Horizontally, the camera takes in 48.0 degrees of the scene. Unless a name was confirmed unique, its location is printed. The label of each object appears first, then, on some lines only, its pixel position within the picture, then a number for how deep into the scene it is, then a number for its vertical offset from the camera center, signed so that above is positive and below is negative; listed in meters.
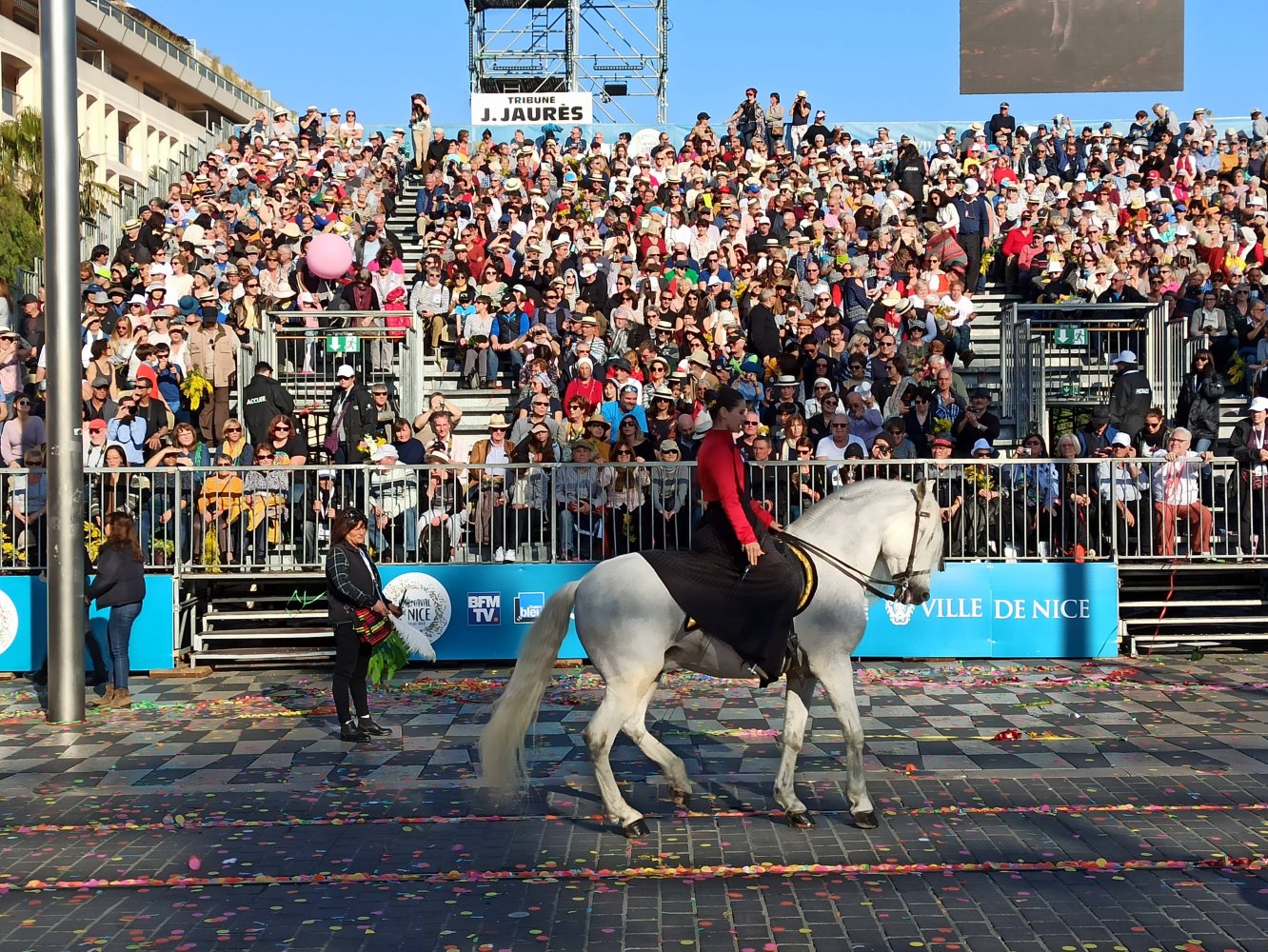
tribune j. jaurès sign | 30.47 +7.54
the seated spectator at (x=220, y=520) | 14.68 -0.61
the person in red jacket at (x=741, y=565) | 8.40 -0.64
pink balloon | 20.30 +2.90
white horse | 8.38 -1.05
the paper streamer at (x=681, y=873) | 7.35 -2.17
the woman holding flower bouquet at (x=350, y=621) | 11.19 -1.27
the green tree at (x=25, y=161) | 38.78 +8.30
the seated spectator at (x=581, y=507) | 14.73 -0.52
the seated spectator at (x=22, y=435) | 15.68 +0.30
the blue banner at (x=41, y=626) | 14.41 -1.68
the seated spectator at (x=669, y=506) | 14.75 -0.50
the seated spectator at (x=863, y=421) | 16.47 +0.40
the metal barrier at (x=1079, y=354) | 18.80 +1.35
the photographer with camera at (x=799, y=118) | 27.88 +6.70
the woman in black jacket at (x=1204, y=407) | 17.56 +0.56
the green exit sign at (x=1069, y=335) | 18.77 +1.57
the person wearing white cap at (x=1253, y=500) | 14.73 -0.49
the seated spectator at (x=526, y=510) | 14.73 -0.54
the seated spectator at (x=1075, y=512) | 14.81 -0.61
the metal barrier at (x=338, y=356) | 18.86 +1.38
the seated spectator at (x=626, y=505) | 14.75 -0.49
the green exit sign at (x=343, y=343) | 18.62 +1.53
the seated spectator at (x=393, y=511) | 14.68 -0.54
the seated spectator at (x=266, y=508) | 14.65 -0.50
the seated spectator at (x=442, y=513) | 14.72 -0.56
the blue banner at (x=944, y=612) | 14.71 -1.62
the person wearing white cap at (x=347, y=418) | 16.61 +0.50
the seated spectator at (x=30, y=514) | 14.51 -0.53
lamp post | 11.67 +0.77
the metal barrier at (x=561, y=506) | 14.67 -0.50
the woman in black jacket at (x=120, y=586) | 13.02 -1.16
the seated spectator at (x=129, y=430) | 16.12 +0.35
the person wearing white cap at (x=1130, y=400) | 16.53 +0.63
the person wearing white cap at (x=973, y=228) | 22.19 +3.59
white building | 46.38 +13.97
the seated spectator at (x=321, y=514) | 14.66 -0.56
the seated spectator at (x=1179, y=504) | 14.80 -0.53
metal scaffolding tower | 39.78 +11.61
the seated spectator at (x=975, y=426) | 16.48 +0.34
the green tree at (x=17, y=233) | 37.00 +6.08
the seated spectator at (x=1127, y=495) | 14.82 -0.43
